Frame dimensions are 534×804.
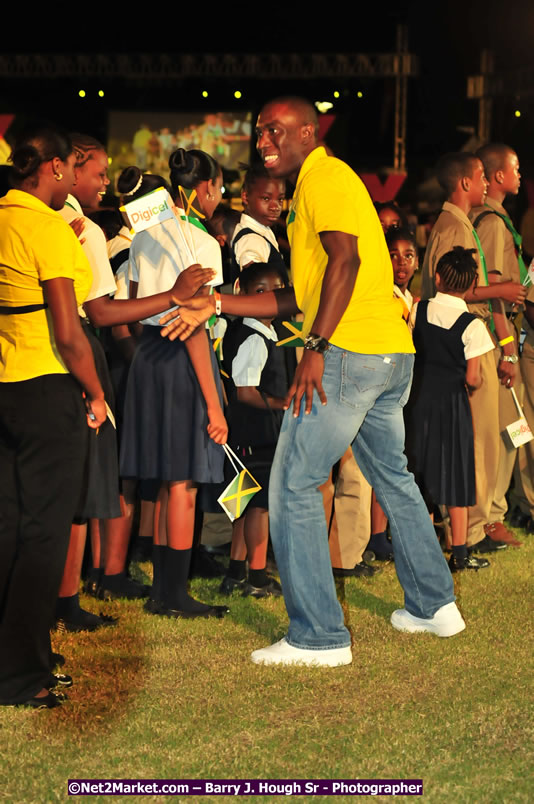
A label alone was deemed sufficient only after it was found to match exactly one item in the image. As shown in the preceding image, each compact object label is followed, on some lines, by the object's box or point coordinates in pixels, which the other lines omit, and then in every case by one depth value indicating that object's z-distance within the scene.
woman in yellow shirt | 7.23
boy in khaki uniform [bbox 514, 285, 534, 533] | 14.16
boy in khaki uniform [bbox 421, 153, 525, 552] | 12.63
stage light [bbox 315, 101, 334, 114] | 66.12
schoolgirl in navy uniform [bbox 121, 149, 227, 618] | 9.55
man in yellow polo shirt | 7.98
